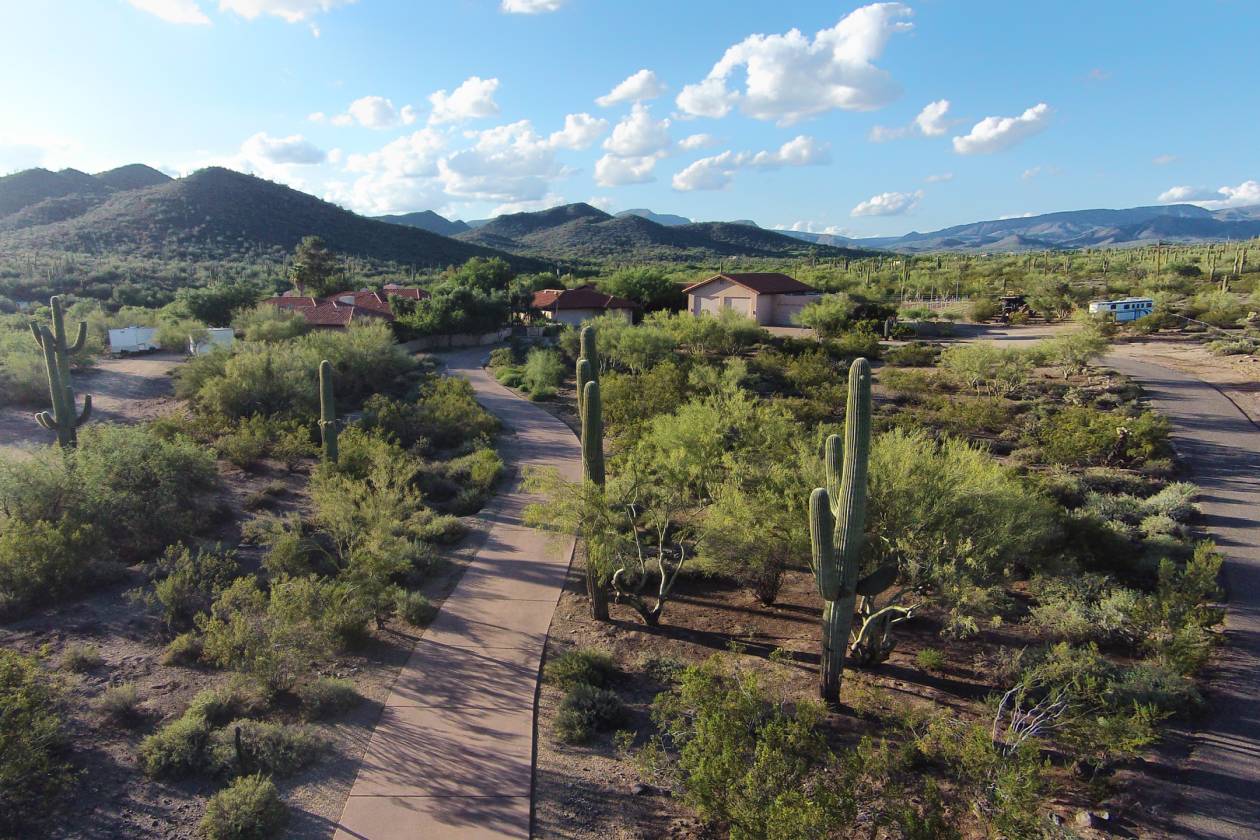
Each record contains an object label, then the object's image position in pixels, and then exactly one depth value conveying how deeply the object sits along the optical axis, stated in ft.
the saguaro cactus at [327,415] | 57.67
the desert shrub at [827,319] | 119.85
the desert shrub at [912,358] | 102.99
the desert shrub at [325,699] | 29.53
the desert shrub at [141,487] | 43.21
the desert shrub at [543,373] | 96.32
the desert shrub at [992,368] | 85.20
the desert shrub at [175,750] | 25.59
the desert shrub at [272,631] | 29.81
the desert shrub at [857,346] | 106.73
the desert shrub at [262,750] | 25.68
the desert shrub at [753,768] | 19.48
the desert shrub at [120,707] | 28.25
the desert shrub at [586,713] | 28.66
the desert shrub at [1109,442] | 61.67
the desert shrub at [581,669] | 31.76
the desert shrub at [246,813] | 22.47
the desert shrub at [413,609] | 37.47
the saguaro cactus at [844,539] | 29.12
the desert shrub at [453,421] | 71.56
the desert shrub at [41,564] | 36.09
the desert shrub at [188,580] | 36.01
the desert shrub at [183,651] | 32.78
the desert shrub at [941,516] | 32.71
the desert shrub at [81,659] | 31.50
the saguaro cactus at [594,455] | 38.11
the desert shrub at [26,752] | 22.79
